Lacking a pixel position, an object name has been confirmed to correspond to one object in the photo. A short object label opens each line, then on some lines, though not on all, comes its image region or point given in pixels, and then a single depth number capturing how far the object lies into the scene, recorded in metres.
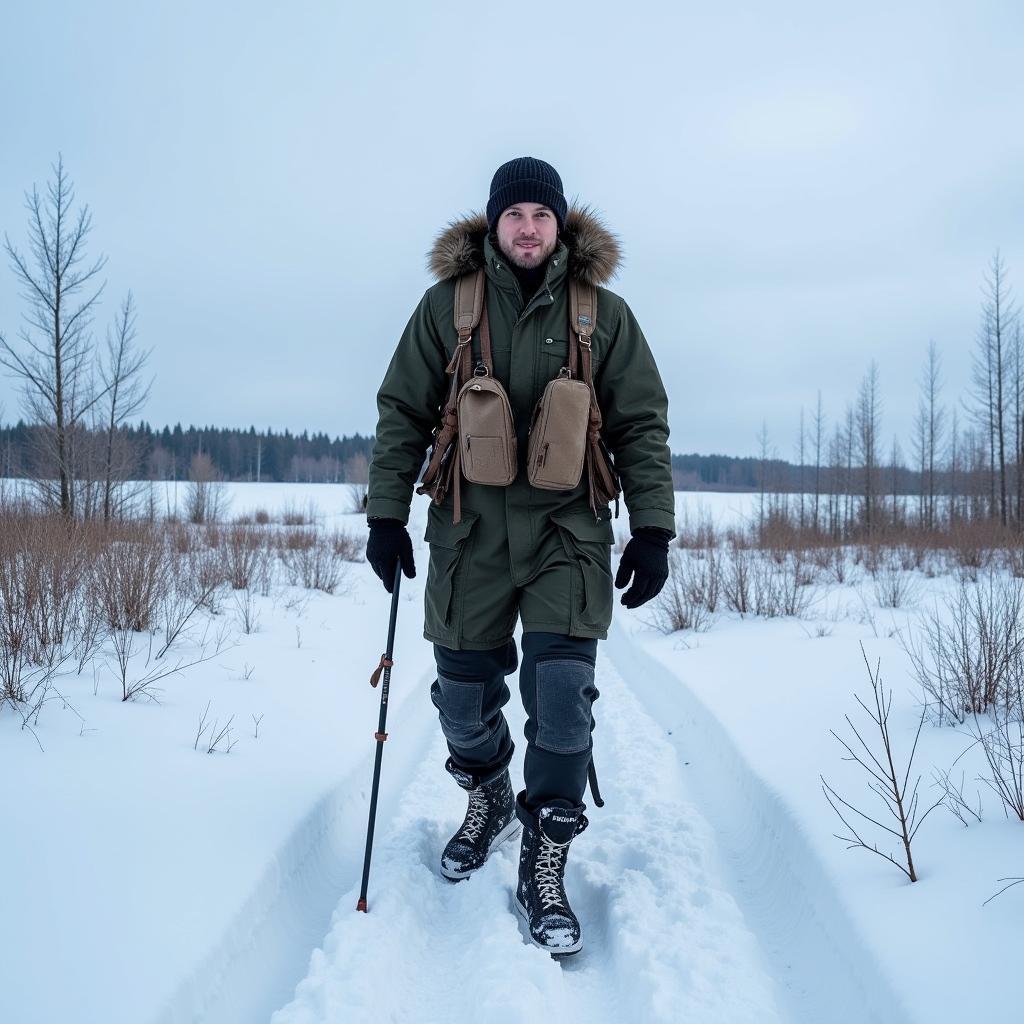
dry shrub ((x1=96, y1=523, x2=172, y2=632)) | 4.50
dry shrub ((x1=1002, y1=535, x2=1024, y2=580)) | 8.52
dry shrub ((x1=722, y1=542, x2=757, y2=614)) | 7.07
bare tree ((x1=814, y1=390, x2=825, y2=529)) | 33.78
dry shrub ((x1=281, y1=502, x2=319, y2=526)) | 15.76
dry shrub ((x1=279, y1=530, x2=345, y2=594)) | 8.90
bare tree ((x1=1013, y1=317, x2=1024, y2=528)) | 24.14
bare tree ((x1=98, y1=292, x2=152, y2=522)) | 15.23
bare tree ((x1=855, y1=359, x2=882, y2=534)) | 28.52
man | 2.22
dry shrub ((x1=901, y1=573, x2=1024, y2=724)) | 3.20
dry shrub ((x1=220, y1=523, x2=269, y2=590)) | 7.70
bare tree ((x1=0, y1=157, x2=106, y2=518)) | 13.65
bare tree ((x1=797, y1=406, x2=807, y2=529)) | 34.17
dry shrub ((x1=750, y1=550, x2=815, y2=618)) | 6.79
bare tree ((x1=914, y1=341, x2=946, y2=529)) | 28.94
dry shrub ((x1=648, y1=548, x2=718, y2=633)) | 6.77
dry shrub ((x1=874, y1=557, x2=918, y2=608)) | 7.63
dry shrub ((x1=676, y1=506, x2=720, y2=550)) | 10.97
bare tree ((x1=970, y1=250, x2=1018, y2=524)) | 24.27
